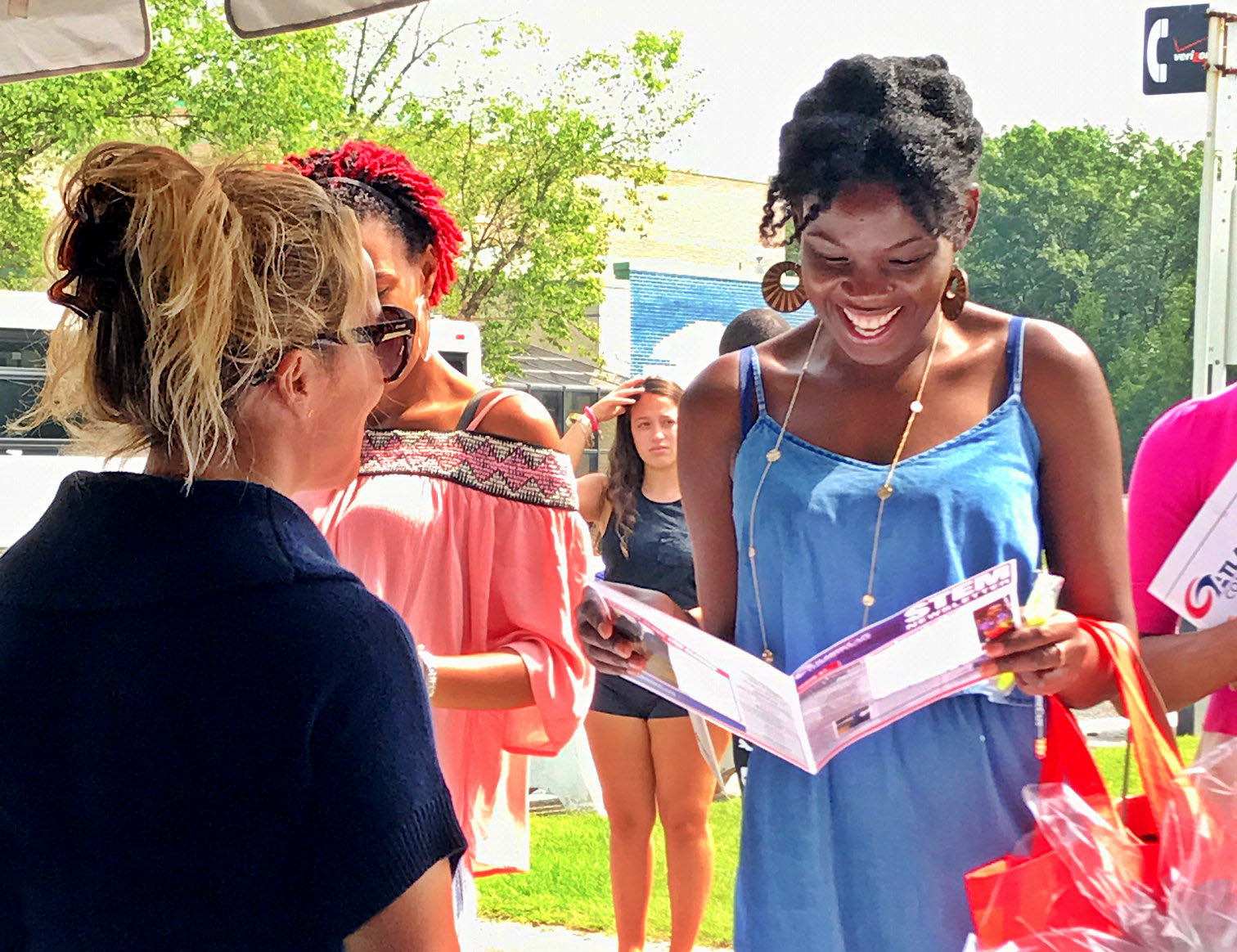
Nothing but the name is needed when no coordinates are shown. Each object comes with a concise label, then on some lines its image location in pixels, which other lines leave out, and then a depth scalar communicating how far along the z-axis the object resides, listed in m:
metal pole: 5.26
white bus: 11.98
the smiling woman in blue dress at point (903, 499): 1.64
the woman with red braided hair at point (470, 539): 2.19
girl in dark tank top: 4.55
